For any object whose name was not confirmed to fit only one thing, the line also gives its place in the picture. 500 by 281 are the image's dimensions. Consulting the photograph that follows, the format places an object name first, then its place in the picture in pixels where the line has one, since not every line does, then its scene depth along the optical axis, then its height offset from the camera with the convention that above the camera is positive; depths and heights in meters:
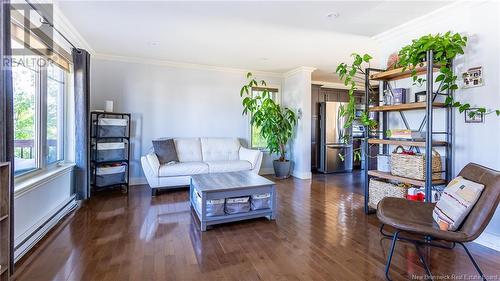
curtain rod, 2.15 +1.15
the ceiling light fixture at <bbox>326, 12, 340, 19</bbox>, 2.75 +1.37
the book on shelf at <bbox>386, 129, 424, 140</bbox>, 2.63 +0.04
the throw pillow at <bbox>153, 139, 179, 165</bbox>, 4.25 -0.24
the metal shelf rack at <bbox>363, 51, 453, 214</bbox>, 2.34 +0.13
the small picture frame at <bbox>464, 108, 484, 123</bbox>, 2.32 +0.21
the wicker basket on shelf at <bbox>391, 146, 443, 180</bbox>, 2.56 -0.29
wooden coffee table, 2.64 -0.58
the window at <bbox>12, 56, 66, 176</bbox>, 2.36 +0.26
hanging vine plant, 2.33 +0.79
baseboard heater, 2.07 -0.90
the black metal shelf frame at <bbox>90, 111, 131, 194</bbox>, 3.85 -0.08
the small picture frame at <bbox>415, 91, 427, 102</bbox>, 2.74 +0.46
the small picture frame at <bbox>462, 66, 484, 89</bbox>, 2.34 +0.58
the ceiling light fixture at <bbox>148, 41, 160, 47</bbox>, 3.71 +1.41
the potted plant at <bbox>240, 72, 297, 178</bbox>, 5.17 +0.36
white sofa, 3.93 -0.43
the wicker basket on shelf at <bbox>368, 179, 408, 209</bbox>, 2.79 -0.61
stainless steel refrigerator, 5.97 +0.01
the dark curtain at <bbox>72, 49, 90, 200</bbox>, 3.27 +0.18
